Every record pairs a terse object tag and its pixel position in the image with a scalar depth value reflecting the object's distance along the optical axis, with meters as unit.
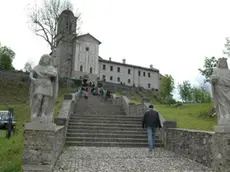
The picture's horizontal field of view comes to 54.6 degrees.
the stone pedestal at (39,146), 5.21
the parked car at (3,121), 14.26
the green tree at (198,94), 52.20
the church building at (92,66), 46.78
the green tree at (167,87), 42.44
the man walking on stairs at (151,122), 8.88
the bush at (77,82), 43.12
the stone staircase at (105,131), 9.83
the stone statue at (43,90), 5.61
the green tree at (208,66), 28.59
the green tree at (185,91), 46.12
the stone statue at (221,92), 5.68
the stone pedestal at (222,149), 5.53
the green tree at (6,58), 49.84
